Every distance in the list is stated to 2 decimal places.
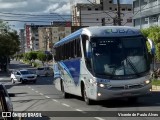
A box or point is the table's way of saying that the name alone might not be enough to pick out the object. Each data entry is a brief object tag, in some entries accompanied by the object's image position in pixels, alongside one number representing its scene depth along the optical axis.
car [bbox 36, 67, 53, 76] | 74.31
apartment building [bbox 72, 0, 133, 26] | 136.89
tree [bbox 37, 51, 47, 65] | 142.00
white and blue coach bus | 18.58
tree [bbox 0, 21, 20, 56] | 97.19
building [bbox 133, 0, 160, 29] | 65.75
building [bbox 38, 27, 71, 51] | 171.01
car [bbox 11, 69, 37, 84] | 51.50
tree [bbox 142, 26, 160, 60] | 46.77
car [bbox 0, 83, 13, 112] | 9.65
